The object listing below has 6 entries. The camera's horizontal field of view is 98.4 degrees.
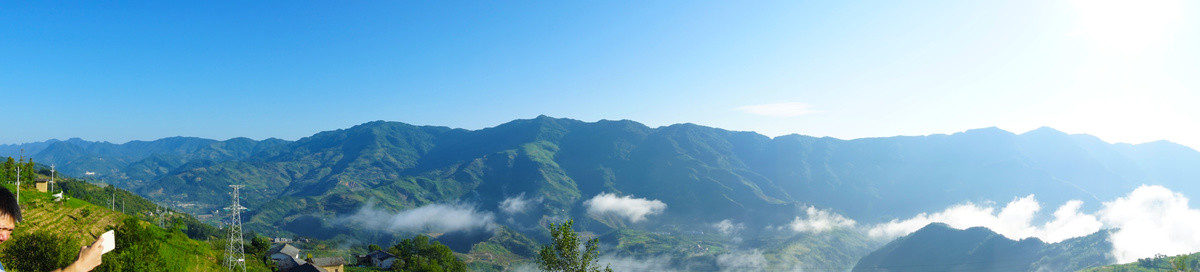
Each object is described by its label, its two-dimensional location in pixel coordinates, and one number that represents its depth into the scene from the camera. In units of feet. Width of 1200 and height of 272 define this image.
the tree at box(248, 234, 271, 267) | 332.12
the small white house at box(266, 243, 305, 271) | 332.19
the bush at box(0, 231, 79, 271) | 127.54
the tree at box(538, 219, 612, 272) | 112.37
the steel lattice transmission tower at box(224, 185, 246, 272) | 194.10
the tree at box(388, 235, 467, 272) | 382.85
